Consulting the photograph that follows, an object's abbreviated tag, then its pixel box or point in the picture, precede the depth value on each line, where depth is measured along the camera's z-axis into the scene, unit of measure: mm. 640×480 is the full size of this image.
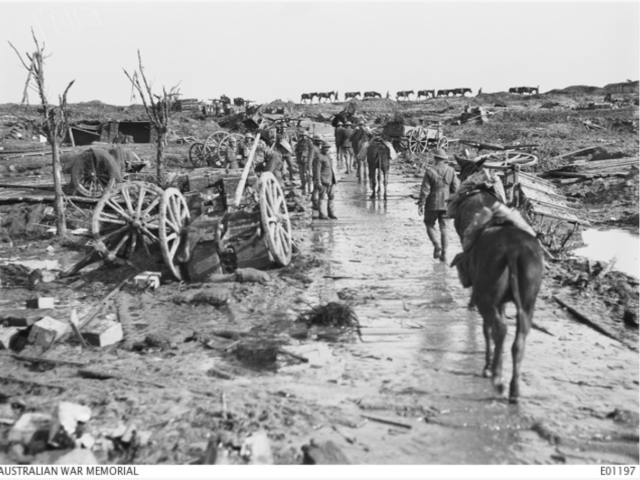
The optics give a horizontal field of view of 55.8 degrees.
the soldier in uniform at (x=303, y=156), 17250
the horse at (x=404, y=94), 85562
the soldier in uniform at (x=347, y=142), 22875
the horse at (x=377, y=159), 16859
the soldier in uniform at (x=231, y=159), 17562
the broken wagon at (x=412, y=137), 29094
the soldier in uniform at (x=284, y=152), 18141
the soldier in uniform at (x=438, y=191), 10273
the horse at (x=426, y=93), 86688
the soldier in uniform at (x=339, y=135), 23073
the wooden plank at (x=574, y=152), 25081
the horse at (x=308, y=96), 89062
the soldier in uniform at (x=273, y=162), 14047
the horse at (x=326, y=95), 90125
